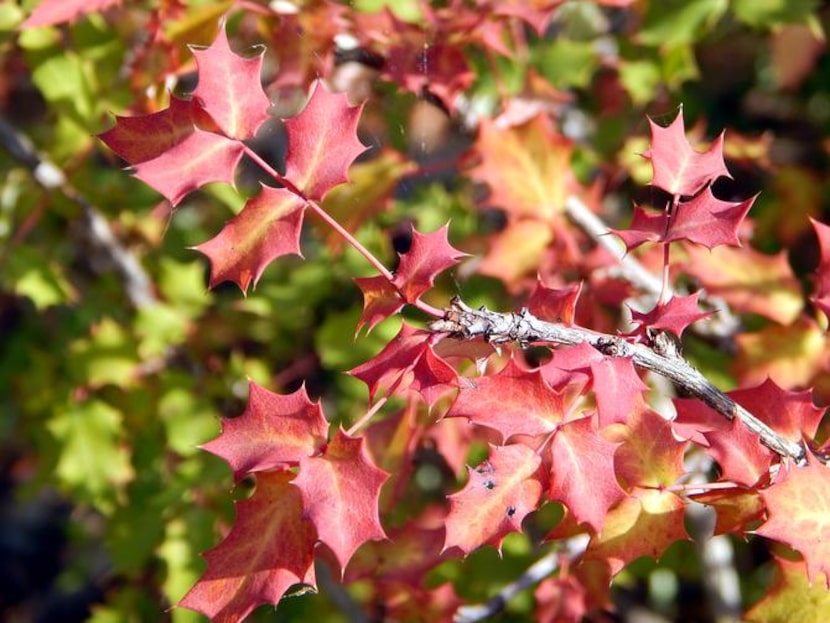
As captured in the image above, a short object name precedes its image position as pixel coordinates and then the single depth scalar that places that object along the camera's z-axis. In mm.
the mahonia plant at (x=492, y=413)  426
